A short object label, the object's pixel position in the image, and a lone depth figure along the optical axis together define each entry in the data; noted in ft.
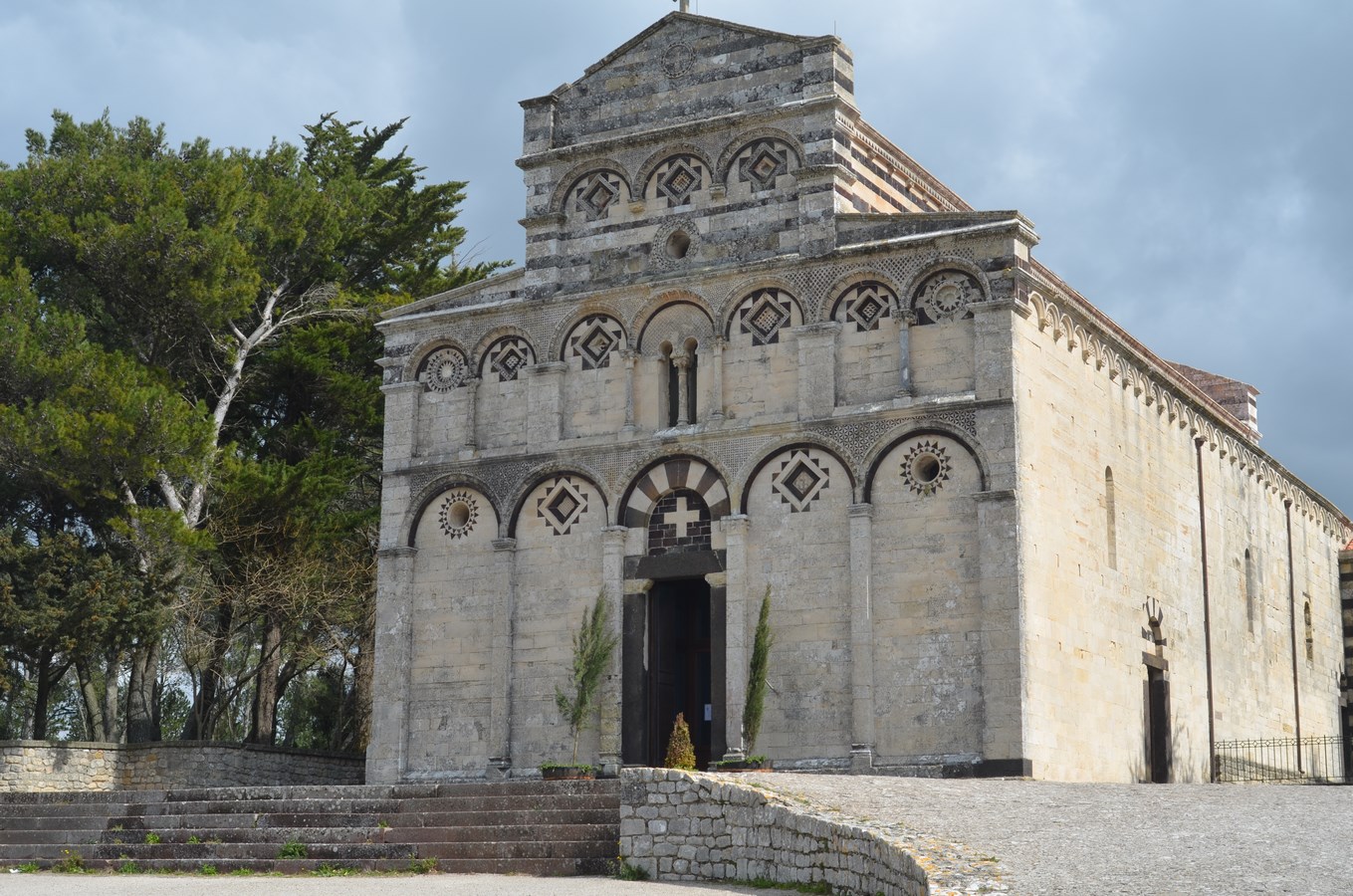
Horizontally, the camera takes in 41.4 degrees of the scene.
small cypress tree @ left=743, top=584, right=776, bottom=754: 79.56
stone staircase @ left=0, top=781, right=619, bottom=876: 61.77
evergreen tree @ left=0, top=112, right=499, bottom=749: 102.94
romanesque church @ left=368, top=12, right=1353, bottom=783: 79.20
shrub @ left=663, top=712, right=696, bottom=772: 74.13
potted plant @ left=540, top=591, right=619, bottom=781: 83.87
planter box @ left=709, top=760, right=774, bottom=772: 77.10
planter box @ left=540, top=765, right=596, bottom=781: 76.54
